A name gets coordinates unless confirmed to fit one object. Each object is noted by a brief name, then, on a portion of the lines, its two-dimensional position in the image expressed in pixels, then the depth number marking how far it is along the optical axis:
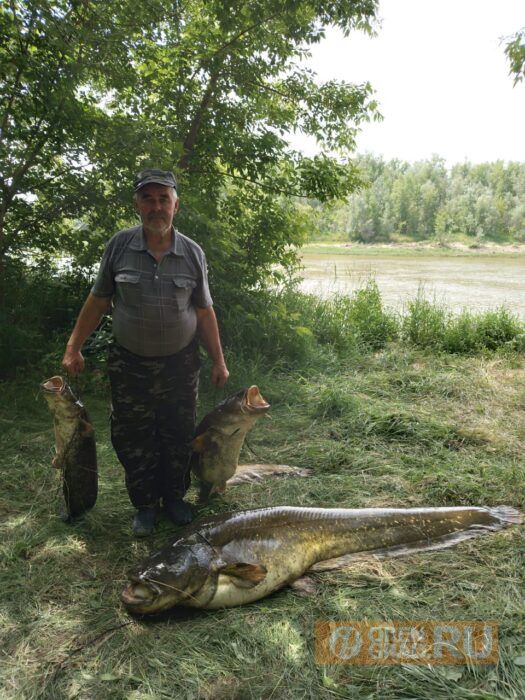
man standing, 2.79
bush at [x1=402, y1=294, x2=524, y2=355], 7.80
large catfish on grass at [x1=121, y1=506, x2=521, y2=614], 2.29
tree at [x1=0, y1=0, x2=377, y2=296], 4.64
